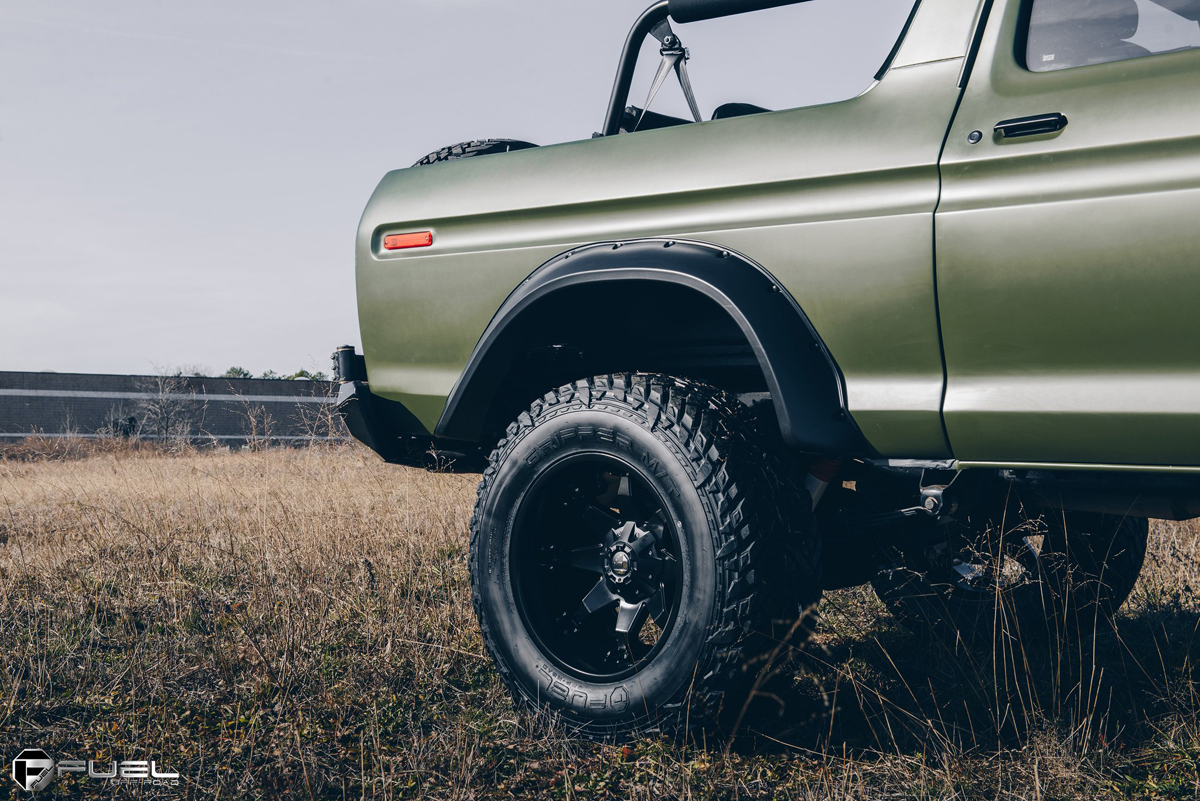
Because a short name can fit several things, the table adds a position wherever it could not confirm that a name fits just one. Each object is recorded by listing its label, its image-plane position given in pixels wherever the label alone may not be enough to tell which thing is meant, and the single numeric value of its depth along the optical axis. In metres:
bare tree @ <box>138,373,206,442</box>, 26.41
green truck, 2.13
